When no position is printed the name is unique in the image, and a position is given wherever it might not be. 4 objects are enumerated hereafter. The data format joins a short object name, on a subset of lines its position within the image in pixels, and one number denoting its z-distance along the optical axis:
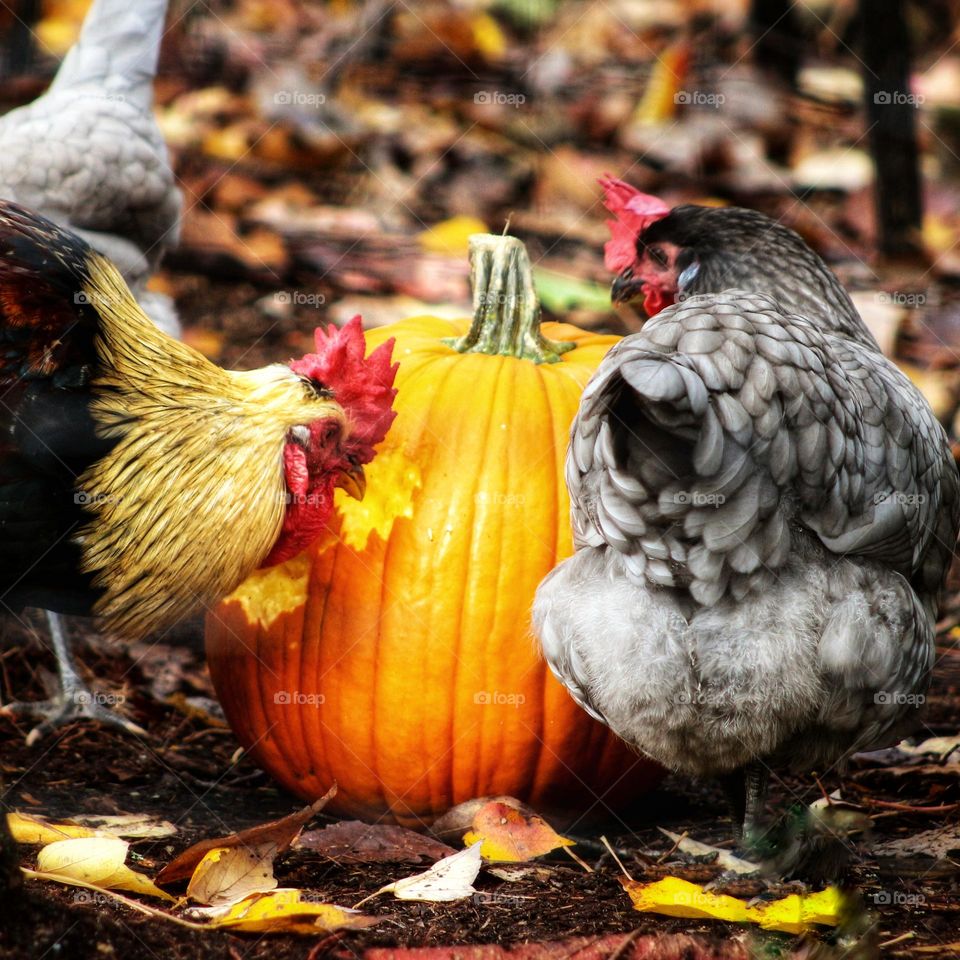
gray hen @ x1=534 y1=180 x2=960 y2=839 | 4.26
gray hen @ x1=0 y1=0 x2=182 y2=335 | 8.02
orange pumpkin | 5.48
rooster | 4.97
